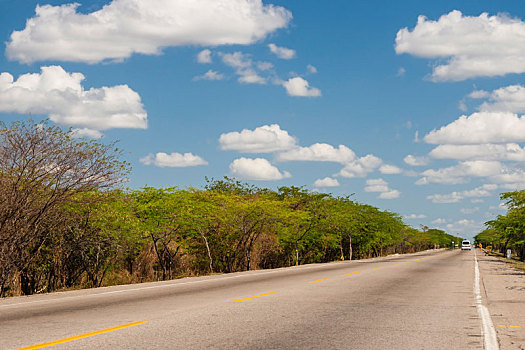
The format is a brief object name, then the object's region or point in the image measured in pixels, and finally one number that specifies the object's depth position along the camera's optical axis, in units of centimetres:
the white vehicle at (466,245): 13884
